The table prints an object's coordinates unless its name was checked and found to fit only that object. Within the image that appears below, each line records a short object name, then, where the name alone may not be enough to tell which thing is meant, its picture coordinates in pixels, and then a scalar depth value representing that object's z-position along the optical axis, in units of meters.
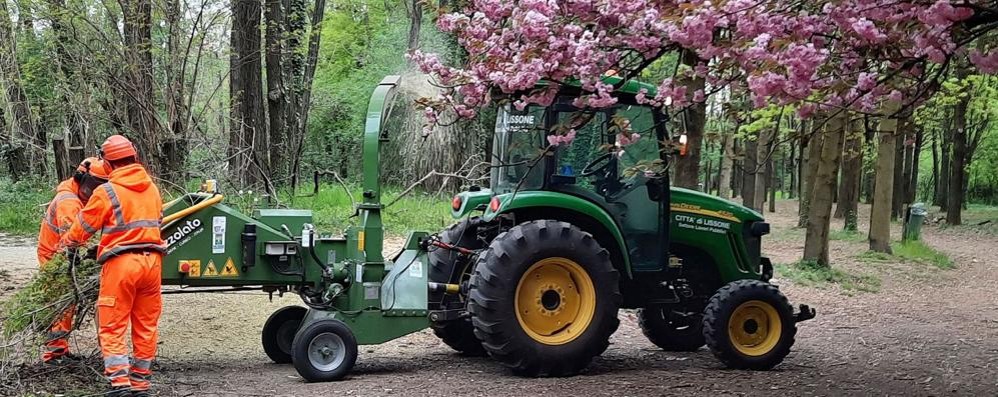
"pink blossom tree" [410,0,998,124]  4.85
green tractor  7.21
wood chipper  6.90
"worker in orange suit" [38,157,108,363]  7.29
